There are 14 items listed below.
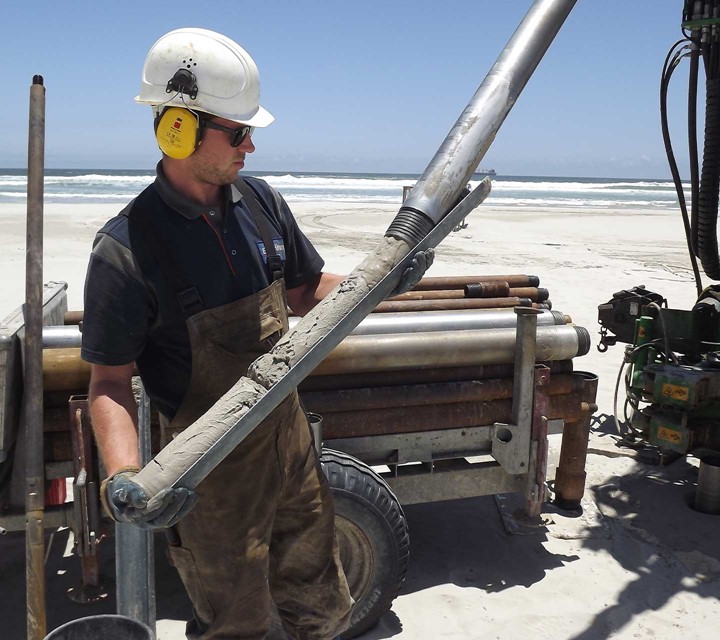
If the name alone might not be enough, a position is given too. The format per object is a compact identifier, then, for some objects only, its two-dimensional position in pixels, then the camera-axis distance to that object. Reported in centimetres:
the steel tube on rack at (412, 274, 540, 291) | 459
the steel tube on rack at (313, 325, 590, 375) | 309
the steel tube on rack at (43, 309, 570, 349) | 337
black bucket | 209
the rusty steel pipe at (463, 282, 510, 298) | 445
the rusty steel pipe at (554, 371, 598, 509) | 361
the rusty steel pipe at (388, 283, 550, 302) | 443
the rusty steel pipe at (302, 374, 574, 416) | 313
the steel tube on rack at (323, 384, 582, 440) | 318
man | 197
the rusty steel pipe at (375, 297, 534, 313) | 412
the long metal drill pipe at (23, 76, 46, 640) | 254
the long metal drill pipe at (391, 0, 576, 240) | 207
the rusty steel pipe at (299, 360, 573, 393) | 316
